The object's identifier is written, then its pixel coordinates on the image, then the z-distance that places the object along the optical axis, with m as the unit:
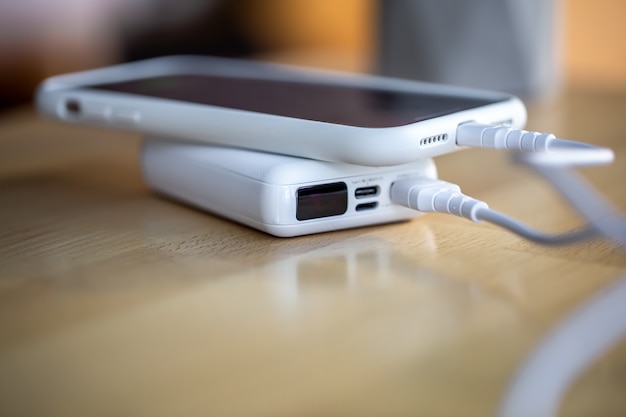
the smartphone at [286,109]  0.57
